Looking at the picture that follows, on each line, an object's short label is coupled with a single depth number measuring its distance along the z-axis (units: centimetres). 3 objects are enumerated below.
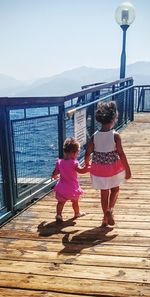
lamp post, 1208
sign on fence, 569
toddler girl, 411
